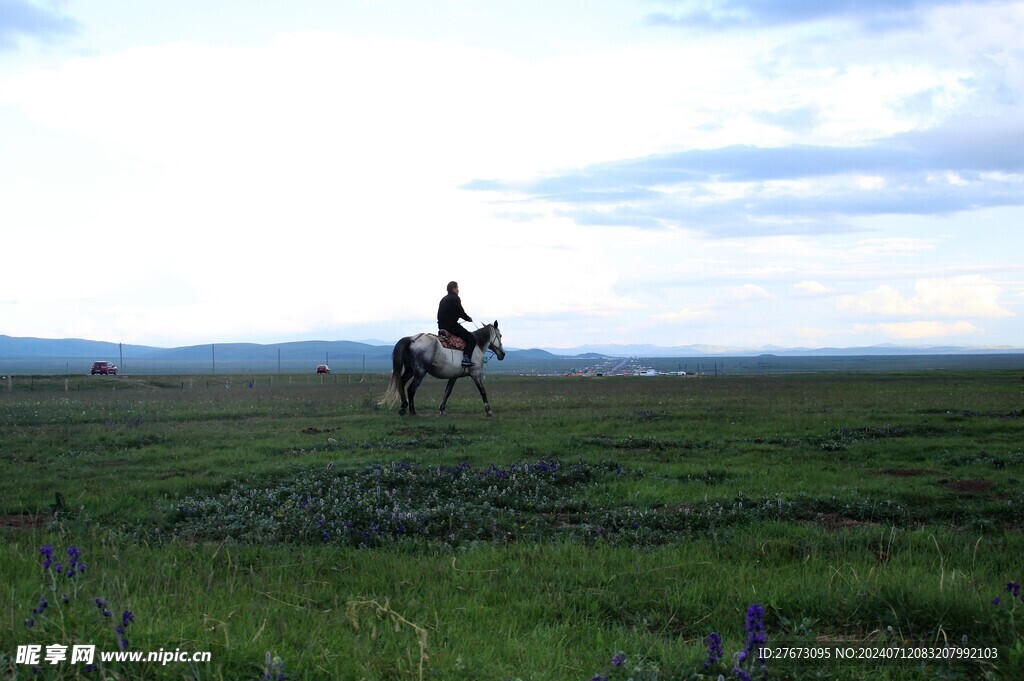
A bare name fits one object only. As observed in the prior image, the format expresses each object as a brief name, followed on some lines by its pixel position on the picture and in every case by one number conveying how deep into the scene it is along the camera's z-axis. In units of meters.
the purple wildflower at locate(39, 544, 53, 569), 5.82
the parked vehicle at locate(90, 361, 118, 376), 97.56
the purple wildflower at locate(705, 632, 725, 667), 4.98
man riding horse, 24.62
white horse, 24.31
